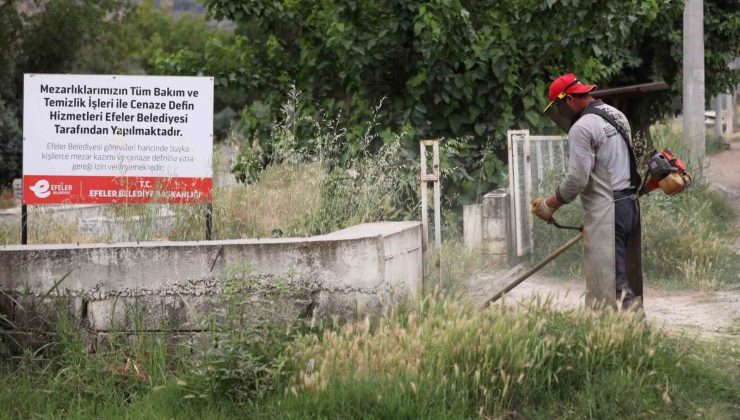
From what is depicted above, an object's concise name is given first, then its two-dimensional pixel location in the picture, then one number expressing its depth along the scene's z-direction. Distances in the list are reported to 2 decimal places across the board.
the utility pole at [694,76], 34.37
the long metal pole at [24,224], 15.56
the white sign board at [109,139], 15.71
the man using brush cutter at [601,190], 14.22
